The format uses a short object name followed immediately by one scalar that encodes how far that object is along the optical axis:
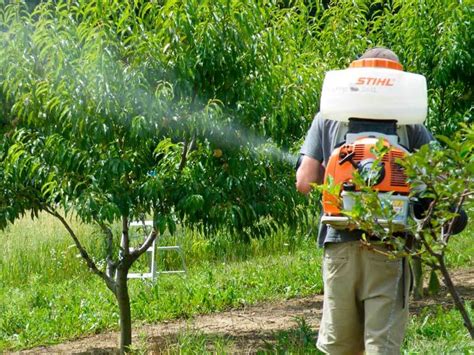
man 6.86
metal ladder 17.75
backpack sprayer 6.38
